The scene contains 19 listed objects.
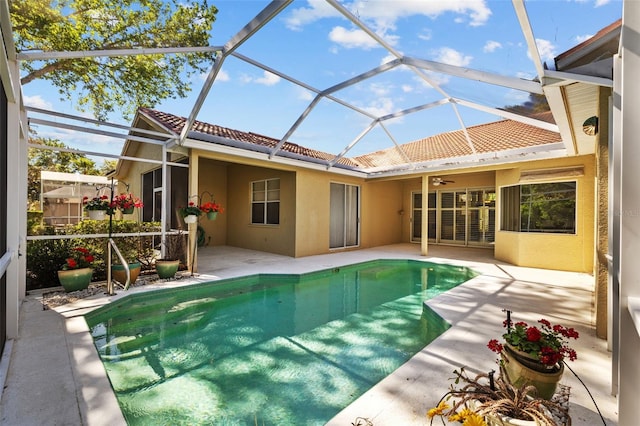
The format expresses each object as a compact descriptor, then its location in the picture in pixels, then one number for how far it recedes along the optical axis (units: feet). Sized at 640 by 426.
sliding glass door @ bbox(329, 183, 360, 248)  36.40
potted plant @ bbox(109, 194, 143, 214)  18.53
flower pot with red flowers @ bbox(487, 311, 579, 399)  6.73
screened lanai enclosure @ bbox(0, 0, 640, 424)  8.98
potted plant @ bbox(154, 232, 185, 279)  23.05
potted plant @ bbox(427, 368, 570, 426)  4.68
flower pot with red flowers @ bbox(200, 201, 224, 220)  21.76
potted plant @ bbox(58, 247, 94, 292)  16.85
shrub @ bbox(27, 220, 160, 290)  17.93
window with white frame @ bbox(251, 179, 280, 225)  34.09
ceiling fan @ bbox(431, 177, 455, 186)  37.09
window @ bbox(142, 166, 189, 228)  25.93
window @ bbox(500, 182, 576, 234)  25.89
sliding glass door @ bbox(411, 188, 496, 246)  40.45
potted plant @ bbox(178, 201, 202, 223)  21.59
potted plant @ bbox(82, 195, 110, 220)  17.79
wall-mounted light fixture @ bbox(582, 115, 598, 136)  12.80
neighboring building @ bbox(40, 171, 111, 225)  38.92
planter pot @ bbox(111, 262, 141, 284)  18.44
